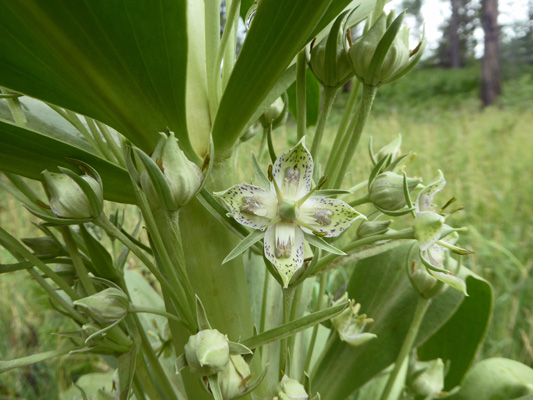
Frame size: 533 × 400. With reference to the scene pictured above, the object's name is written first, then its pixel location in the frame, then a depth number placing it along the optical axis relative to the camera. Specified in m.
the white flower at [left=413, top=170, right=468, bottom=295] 0.11
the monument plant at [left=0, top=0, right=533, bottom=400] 0.09
